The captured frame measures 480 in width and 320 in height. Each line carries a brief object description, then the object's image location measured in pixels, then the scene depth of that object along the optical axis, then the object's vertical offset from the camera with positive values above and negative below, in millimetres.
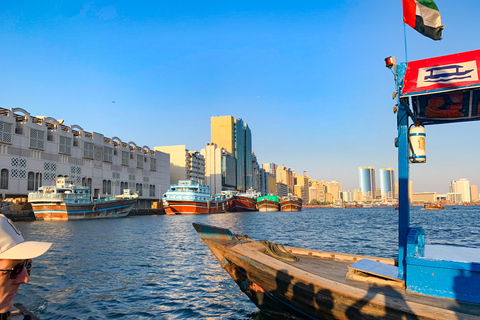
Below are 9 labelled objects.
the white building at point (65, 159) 55125 +6108
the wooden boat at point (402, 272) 5660 -1904
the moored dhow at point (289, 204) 118250 -7157
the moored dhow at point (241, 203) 105062 -5735
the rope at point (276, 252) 8914 -1868
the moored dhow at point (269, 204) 113062 -6651
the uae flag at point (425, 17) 7188 +3638
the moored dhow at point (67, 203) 52500 -2609
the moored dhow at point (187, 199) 75188 -2937
